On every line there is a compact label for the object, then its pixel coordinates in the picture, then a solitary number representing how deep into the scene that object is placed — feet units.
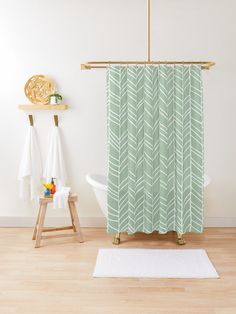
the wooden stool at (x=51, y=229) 10.06
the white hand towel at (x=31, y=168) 11.43
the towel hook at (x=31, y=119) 11.55
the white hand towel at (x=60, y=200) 10.11
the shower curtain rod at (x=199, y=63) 9.13
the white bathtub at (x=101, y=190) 10.08
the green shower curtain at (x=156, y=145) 9.22
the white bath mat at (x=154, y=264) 8.27
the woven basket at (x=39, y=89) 11.46
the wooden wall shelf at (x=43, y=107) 11.31
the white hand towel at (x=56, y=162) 11.44
